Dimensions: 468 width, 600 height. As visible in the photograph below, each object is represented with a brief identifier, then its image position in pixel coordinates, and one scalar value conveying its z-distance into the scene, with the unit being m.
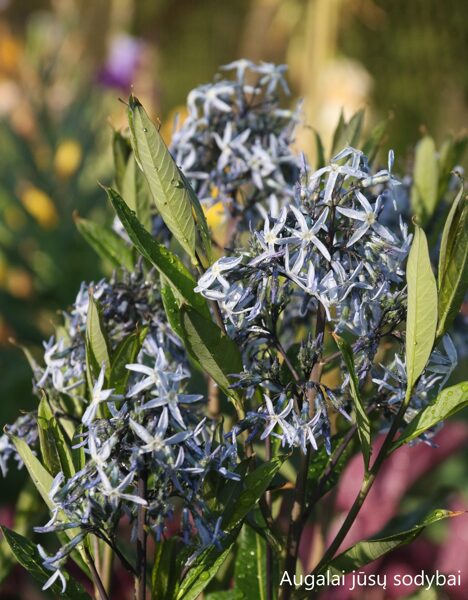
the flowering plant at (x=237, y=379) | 0.62
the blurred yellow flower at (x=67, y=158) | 1.94
